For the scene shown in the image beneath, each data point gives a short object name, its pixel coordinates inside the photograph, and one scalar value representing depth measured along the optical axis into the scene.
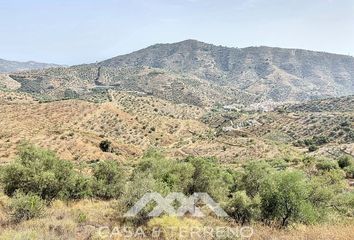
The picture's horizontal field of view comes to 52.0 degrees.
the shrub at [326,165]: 37.62
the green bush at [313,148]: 72.19
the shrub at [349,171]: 36.52
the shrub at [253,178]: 22.72
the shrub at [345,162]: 40.75
